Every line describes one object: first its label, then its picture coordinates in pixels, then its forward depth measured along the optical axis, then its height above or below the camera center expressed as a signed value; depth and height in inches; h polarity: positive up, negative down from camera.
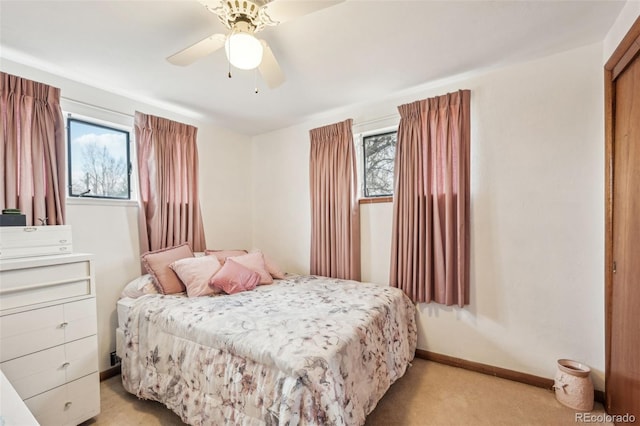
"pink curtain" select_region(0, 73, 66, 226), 73.9 +17.1
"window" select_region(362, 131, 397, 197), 112.2 +18.1
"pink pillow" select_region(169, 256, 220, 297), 90.4 -20.6
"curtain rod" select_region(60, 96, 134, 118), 87.3 +34.4
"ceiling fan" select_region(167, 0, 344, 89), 50.2 +35.6
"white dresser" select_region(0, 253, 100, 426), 60.4 -27.9
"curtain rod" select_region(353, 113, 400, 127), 106.9 +34.0
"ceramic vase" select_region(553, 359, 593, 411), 71.8 -46.6
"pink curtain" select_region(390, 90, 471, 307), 90.9 +1.9
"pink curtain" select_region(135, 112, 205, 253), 102.6 +10.4
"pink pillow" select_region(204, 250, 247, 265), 110.2 -17.3
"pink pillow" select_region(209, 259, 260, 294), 93.6 -23.2
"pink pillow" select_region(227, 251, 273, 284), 106.9 -20.8
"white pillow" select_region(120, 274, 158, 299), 90.5 -24.4
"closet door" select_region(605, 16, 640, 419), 57.4 -6.8
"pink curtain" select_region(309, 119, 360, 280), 113.3 +1.7
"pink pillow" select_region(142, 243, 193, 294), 91.1 -19.3
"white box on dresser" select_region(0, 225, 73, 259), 64.3 -6.6
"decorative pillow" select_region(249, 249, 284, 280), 116.0 -24.4
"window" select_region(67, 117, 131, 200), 91.5 +17.5
